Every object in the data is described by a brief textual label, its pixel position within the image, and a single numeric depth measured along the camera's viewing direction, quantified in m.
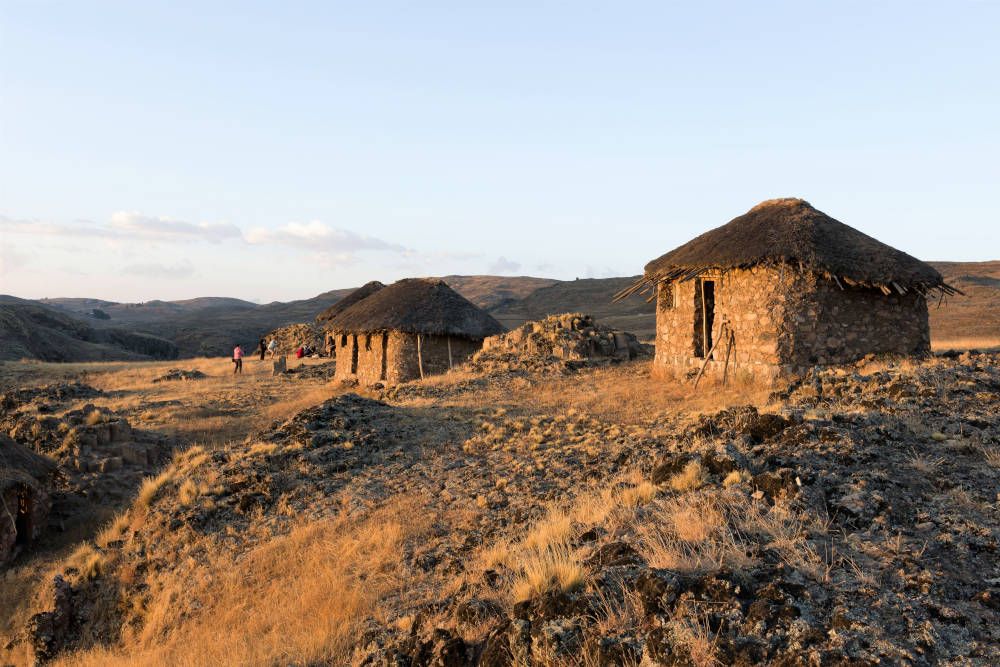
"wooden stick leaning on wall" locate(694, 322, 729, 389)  14.52
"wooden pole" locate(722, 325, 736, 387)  14.34
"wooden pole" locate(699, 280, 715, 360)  15.25
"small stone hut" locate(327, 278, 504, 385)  22.23
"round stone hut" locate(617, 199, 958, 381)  13.37
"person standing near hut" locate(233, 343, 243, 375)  29.48
